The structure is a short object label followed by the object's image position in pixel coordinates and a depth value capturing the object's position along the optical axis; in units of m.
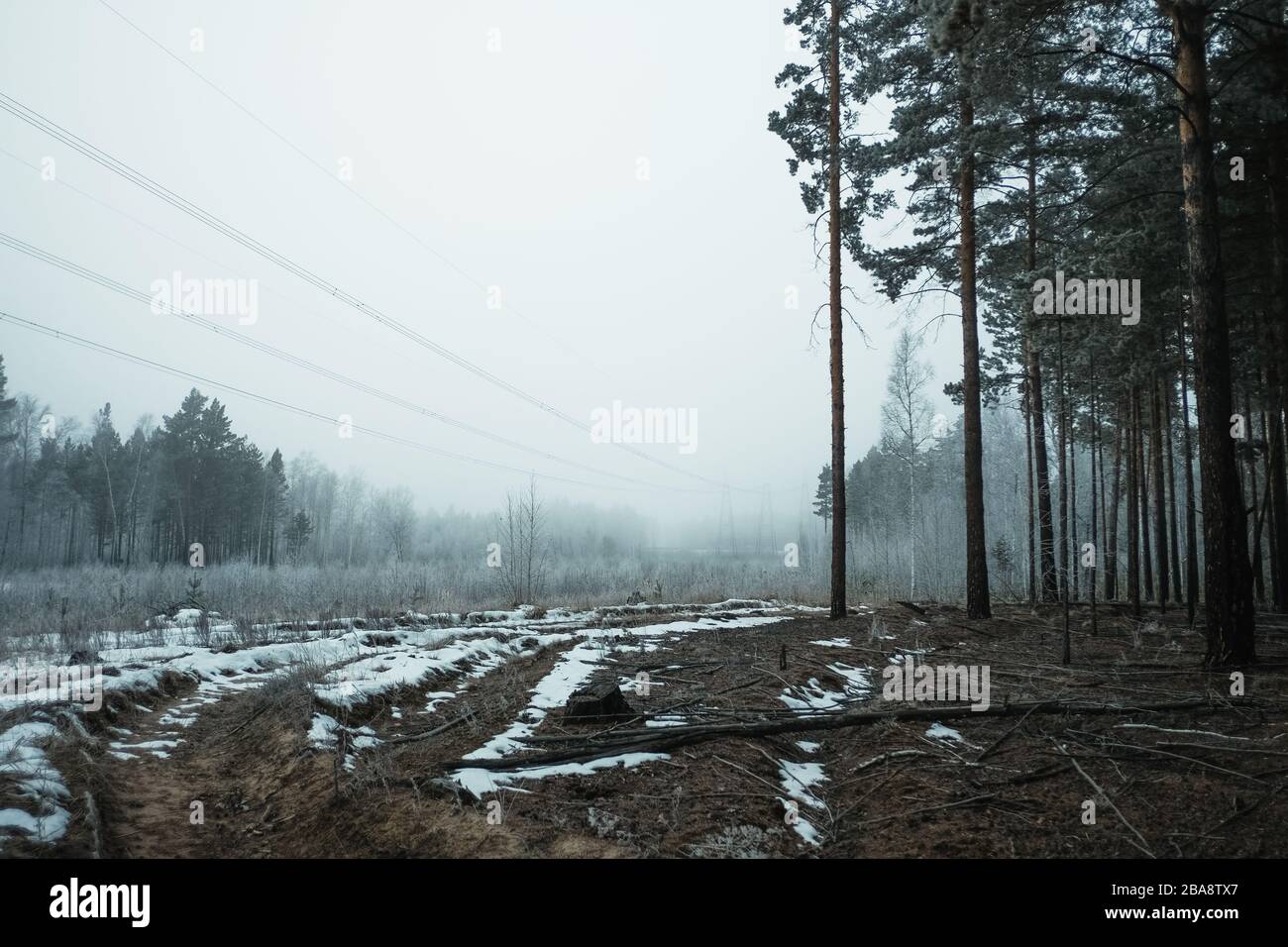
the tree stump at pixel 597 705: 5.56
